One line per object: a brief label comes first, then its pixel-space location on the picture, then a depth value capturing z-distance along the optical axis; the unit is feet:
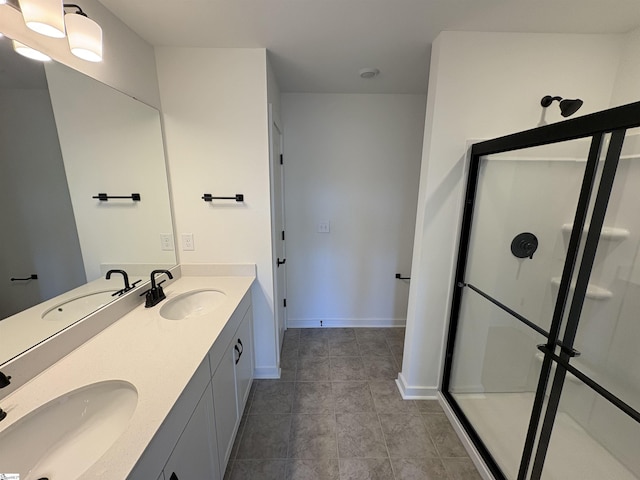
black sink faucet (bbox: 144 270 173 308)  4.99
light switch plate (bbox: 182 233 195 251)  6.33
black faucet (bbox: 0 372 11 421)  2.74
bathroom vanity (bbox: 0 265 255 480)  2.46
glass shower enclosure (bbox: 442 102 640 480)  3.60
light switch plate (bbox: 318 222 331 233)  9.09
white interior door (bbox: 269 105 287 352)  6.59
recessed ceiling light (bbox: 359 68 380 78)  6.48
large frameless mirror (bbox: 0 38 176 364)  2.99
